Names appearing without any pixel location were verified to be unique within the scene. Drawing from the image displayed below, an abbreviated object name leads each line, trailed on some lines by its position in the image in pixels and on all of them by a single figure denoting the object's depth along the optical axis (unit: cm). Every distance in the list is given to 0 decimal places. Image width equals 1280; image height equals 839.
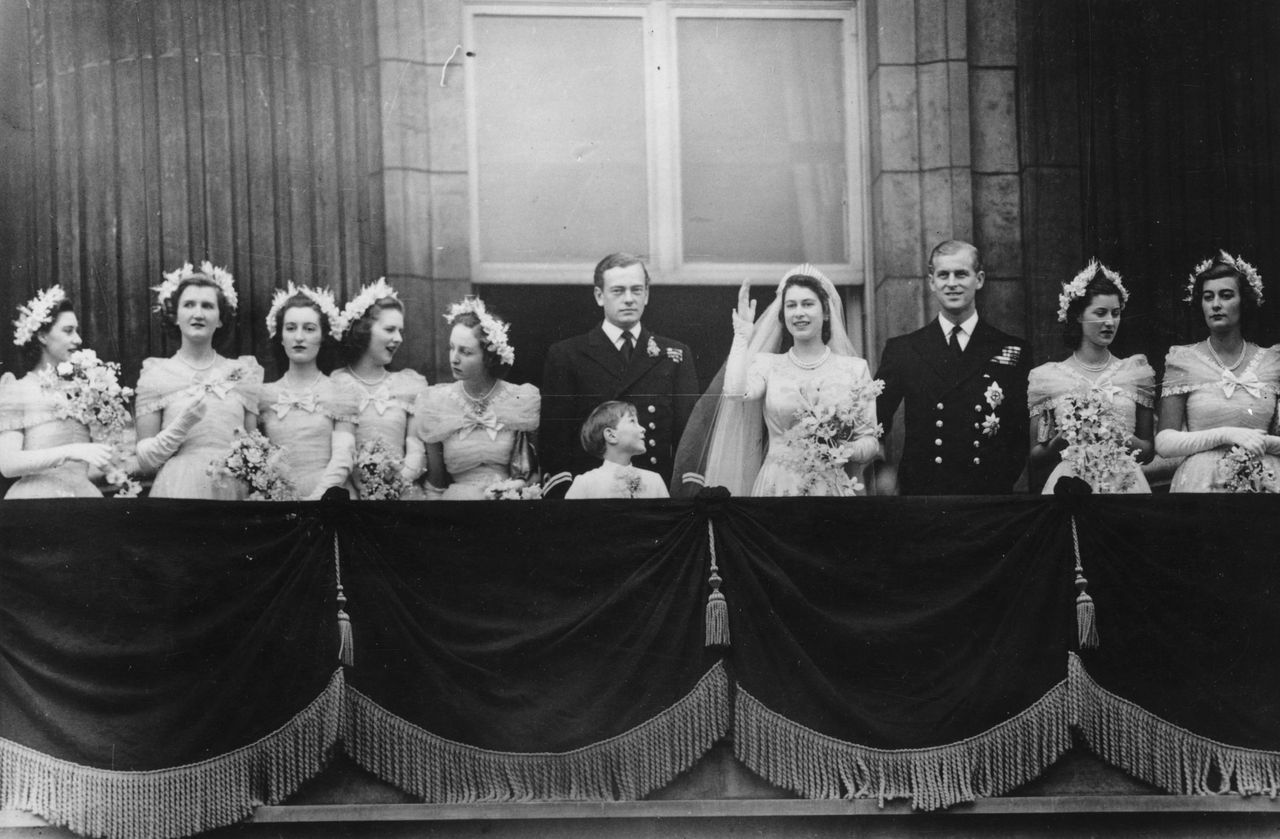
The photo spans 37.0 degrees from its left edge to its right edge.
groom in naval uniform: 820
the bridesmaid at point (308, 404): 806
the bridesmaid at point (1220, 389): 816
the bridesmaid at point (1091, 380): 828
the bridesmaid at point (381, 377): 820
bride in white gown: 807
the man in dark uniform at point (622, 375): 828
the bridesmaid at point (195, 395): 799
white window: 895
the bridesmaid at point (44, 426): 791
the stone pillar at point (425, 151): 883
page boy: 798
